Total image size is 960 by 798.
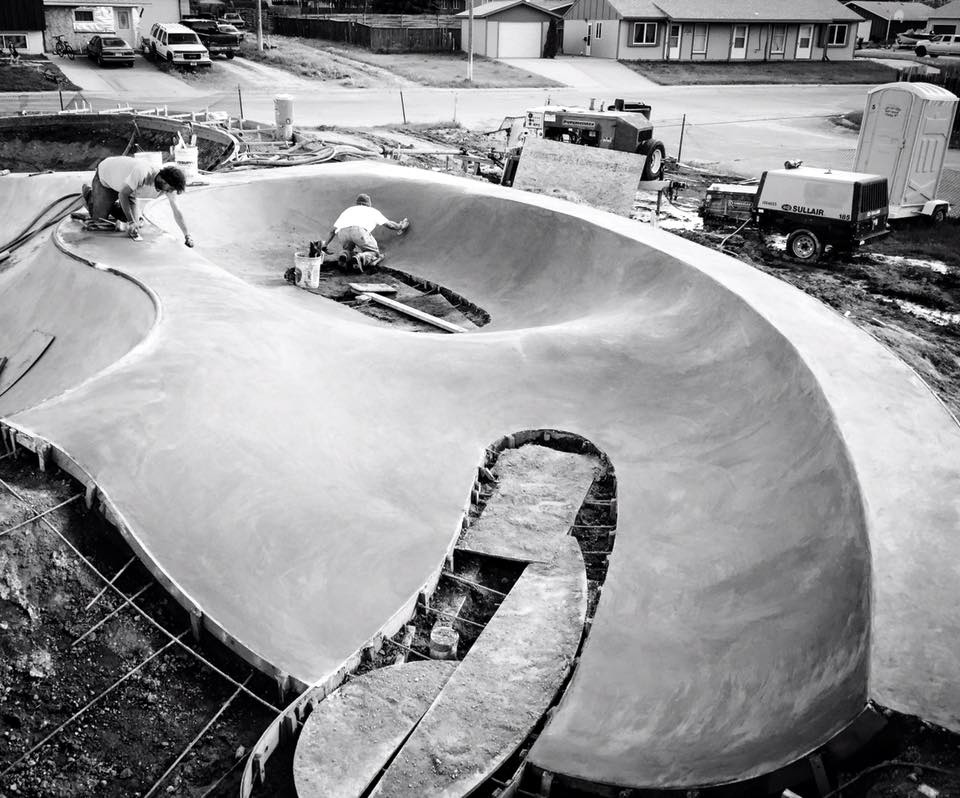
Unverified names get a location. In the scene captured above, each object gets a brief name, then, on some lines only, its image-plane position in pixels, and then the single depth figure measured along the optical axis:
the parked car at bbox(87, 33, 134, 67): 36.72
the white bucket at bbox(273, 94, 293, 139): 22.05
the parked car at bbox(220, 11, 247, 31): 50.11
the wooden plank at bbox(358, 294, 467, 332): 11.60
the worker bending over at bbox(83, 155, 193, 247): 10.98
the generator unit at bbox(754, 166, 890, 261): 15.76
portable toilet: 18.55
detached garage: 48.53
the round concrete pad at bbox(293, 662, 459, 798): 4.70
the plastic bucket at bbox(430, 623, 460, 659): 5.73
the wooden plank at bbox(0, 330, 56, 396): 9.61
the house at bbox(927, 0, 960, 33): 57.66
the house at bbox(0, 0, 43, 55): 36.97
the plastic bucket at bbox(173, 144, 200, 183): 16.19
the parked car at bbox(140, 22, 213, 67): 37.19
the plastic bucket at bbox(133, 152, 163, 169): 16.69
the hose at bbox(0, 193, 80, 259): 14.89
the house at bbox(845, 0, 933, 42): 63.91
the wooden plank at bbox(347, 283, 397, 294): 12.88
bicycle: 38.84
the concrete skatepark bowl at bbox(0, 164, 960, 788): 4.61
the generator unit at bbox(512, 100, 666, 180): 22.47
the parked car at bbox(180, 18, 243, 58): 41.50
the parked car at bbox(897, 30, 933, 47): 52.31
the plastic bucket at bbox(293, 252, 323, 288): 12.92
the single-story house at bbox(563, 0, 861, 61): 47.84
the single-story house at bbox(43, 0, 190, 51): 39.22
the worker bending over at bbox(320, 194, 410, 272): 13.89
